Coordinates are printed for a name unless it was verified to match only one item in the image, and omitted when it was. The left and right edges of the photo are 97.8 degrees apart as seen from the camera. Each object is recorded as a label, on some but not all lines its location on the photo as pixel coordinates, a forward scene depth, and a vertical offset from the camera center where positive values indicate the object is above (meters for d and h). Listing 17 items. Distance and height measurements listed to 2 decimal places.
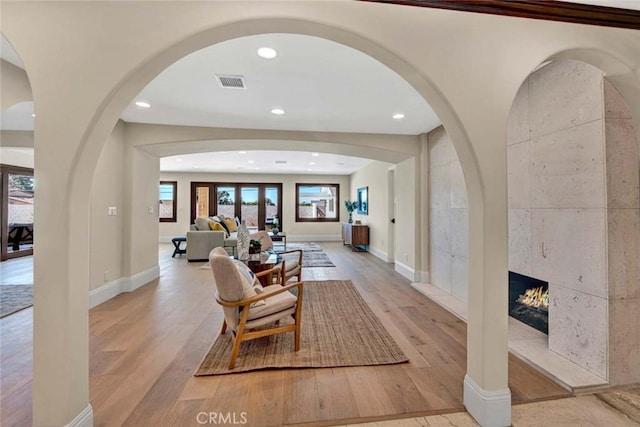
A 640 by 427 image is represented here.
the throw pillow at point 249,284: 2.29 -0.63
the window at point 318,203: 10.42 +0.39
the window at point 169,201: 9.80 +0.44
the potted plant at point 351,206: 9.27 +0.24
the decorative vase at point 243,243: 3.59 -0.39
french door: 9.95 +0.44
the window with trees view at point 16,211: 6.07 +0.06
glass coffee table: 3.36 -0.63
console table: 8.01 -0.65
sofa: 6.52 -0.68
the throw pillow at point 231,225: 7.84 -0.33
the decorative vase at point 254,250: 3.72 -0.51
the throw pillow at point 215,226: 6.91 -0.32
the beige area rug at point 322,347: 2.28 -1.22
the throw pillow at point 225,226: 7.48 -0.34
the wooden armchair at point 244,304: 2.17 -0.77
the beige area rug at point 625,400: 1.77 -1.25
